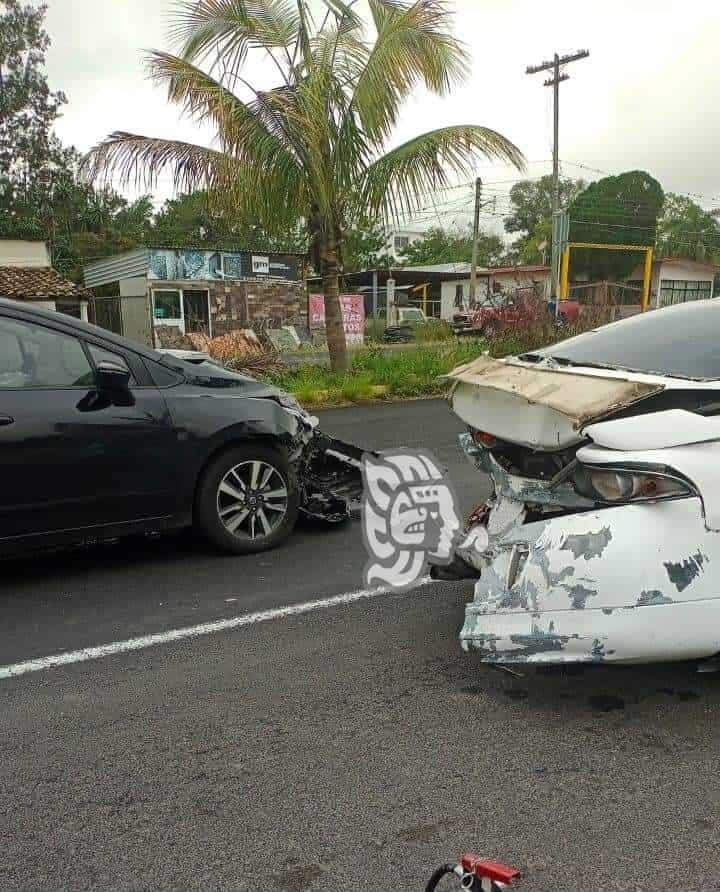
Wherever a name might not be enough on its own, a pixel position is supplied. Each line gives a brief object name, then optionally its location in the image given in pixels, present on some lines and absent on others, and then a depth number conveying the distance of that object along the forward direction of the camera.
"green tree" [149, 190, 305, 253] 47.69
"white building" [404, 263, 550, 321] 44.19
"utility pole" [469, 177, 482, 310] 37.66
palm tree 11.59
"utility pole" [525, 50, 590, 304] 29.27
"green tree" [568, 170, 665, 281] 45.59
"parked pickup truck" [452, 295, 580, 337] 15.67
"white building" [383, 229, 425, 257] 75.56
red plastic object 1.73
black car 4.26
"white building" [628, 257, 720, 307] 41.31
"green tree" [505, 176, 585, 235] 68.69
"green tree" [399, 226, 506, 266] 62.78
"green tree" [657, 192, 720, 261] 54.53
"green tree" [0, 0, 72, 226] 36.81
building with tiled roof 24.99
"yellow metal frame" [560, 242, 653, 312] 29.94
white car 2.65
